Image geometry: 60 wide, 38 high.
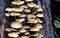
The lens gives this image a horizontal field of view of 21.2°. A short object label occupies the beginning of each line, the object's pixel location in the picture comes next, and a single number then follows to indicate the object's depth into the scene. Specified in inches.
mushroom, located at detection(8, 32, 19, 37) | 79.1
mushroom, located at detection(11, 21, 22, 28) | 80.0
